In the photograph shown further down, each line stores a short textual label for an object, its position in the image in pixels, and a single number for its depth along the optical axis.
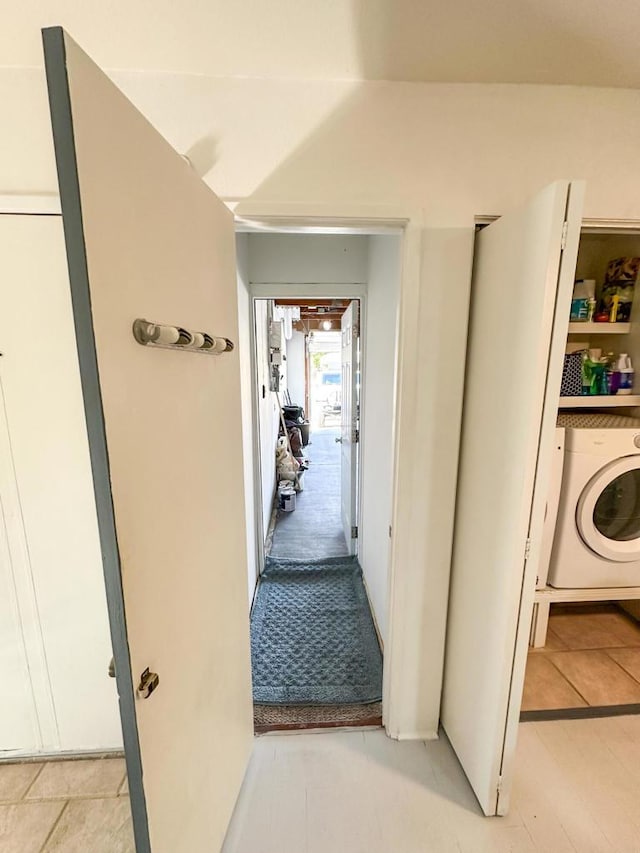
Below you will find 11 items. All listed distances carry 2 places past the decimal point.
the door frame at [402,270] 1.23
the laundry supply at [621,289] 1.94
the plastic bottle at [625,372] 1.98
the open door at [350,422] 2.83
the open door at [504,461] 0.97
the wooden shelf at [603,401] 1.96
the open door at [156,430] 0.56
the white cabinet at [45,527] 1.19
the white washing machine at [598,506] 1.77
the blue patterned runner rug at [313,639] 1.80
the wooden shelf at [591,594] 1.90
